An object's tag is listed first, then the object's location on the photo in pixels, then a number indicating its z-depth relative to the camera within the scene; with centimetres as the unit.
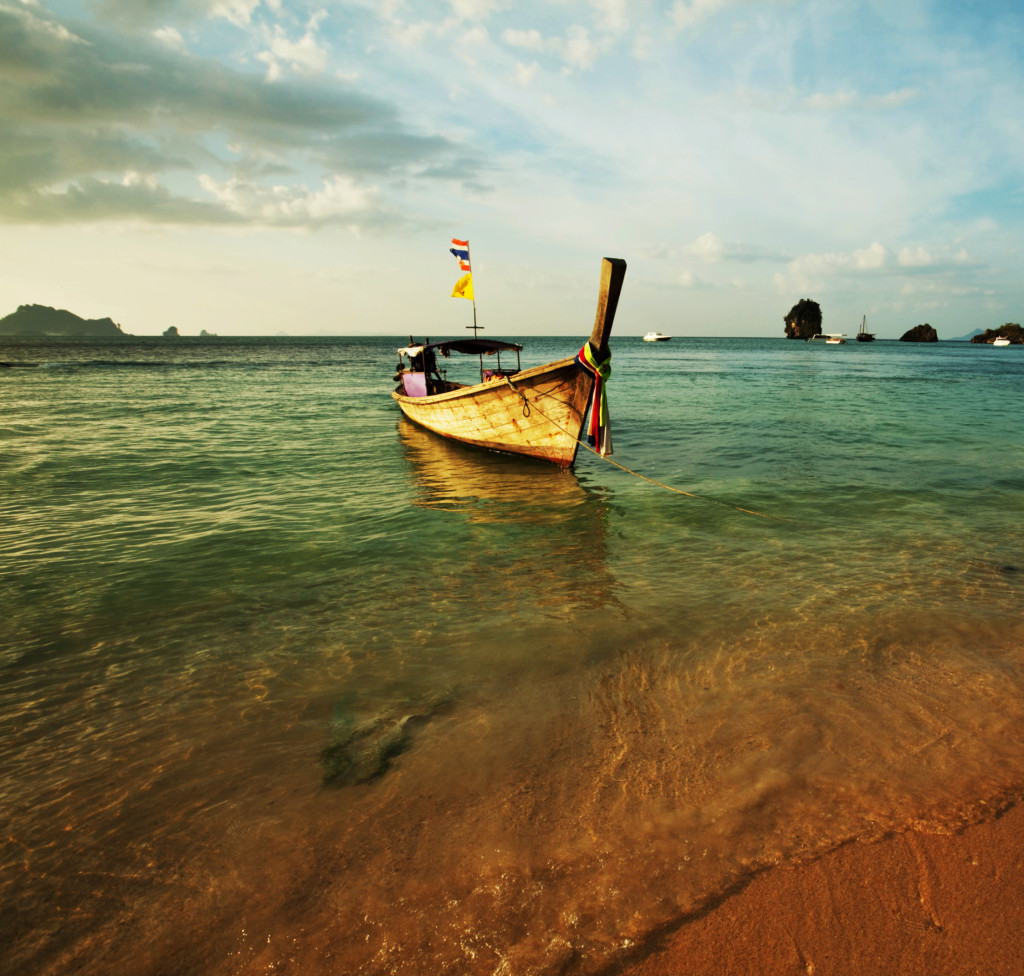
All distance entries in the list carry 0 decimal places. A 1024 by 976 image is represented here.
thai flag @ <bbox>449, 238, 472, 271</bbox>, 1445
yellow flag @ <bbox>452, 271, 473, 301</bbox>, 1468
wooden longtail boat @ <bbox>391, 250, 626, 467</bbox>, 998
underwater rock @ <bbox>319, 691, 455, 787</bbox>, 343
